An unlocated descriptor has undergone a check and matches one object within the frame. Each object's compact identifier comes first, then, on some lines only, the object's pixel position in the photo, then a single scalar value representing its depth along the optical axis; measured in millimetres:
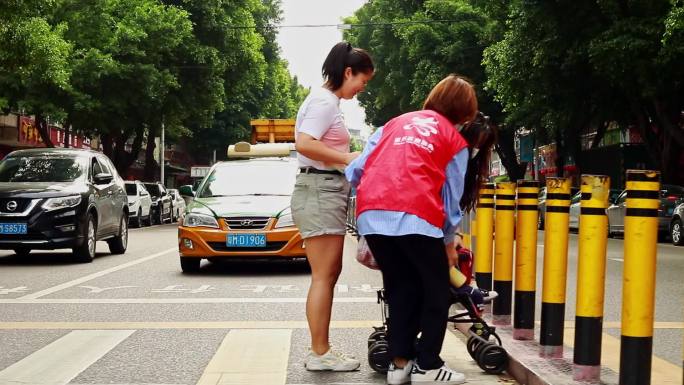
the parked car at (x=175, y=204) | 40219
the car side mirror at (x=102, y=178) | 14727
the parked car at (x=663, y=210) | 23984
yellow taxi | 12227
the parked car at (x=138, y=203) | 31297
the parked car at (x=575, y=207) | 29027
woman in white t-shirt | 5668
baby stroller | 5664
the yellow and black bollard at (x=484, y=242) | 7883
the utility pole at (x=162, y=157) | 57531
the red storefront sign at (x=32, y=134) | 42812
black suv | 13734
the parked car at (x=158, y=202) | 35969
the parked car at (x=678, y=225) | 21984
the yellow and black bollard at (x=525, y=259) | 6328
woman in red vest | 4973
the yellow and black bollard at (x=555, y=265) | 5680
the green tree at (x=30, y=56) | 20344
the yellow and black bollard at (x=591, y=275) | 4992
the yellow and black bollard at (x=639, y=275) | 4461
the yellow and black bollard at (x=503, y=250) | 6875
